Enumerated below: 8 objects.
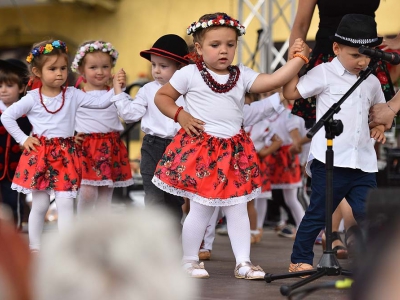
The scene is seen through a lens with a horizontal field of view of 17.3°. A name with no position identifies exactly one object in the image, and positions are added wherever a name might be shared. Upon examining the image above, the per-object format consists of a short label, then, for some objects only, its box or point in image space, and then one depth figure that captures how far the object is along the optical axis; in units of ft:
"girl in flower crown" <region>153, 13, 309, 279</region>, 23.84
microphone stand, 19.88
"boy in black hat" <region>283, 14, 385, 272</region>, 23.30
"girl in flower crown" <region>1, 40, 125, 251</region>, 29.11
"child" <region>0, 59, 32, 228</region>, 34.43
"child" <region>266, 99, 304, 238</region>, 43.71
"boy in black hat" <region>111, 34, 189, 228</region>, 29.24
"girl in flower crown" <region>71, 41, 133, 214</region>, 34.00
